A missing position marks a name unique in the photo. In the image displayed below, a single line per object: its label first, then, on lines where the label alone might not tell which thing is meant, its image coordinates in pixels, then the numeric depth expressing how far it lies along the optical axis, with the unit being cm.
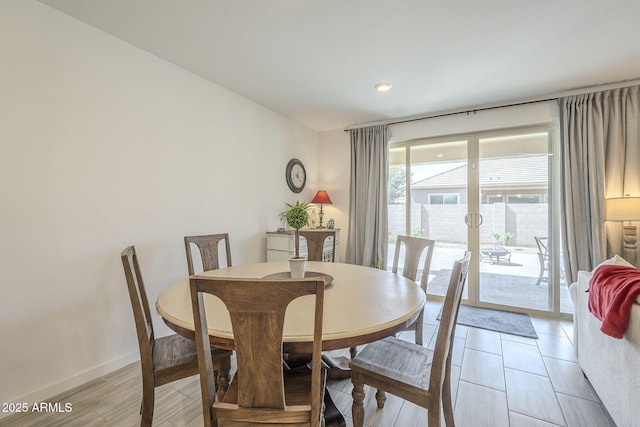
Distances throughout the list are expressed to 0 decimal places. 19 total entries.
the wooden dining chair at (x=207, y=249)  222
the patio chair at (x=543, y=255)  320
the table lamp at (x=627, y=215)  237
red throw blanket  133
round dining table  104
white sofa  129
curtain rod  269
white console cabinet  322
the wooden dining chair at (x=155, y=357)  129
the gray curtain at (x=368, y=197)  384
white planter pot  163
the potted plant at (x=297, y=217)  215
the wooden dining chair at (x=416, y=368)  118
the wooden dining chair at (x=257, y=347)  86
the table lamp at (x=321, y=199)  398
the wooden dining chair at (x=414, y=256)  208
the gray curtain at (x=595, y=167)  269
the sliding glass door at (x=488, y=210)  321
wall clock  382
